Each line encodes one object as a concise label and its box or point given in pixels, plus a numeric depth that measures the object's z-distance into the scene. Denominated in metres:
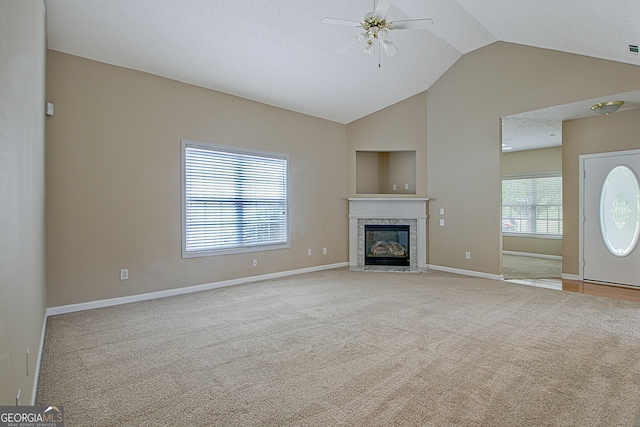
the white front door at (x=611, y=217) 5.23
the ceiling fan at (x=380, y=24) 3.37
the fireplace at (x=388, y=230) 6.92
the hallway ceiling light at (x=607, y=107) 4.80
